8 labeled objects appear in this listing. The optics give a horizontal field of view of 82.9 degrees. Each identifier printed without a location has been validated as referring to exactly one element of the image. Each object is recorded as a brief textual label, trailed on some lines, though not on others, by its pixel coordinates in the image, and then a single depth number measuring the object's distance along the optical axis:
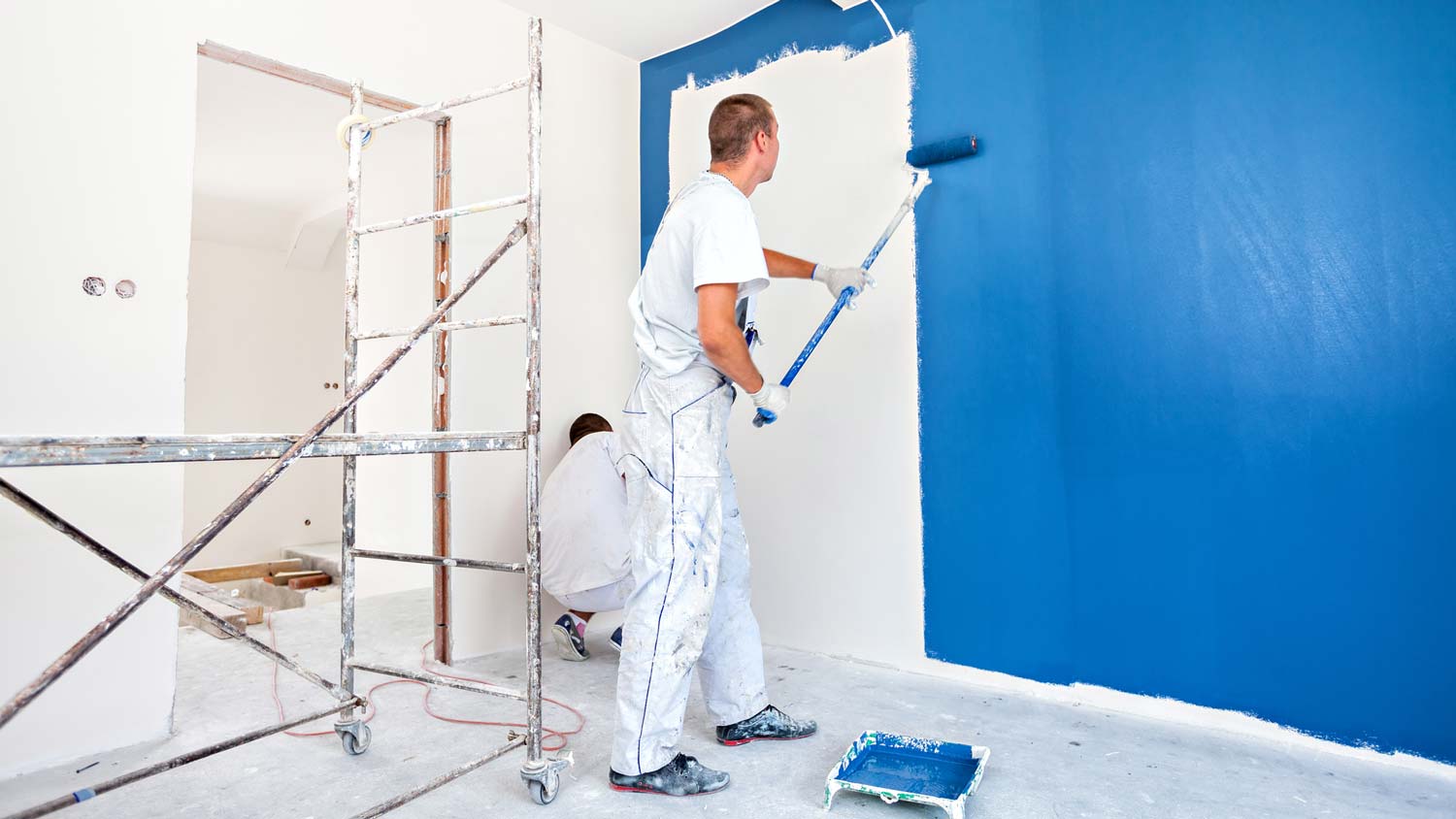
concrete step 5.03
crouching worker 2.75
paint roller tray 1.59
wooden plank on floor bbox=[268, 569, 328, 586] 4.67
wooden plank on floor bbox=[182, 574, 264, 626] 3.13
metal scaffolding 1.04
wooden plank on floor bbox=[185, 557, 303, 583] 4.69
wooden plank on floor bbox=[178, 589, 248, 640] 2.86
